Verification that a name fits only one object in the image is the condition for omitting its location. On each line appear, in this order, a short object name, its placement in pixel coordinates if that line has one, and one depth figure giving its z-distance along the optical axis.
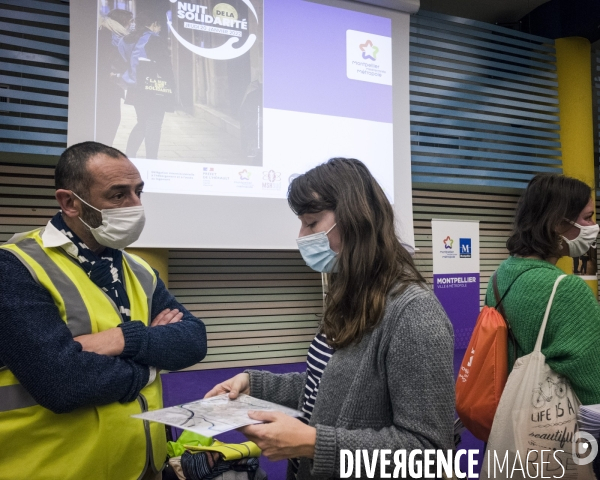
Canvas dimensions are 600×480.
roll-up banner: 4.92
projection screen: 3.63
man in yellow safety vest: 1.45
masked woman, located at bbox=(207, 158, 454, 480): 1.15
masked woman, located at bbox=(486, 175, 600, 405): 1.67
